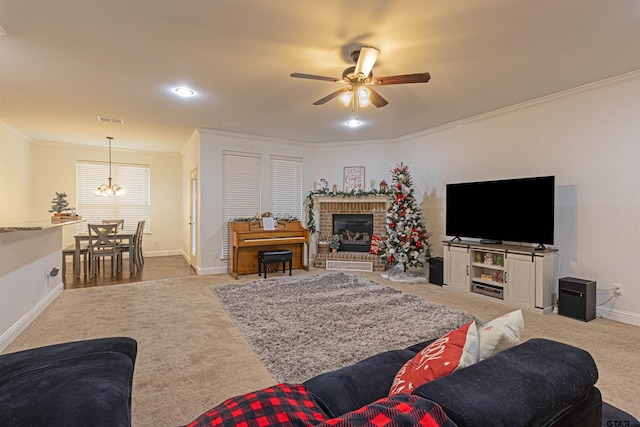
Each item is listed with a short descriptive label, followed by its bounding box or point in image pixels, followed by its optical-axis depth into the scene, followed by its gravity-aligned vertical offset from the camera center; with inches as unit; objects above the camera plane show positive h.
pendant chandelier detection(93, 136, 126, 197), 269.4 +15.7
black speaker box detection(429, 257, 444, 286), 203.9 -38.1
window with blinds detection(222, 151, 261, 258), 239.8 +17.0
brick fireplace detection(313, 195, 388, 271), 253.8 -2.4
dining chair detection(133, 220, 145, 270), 246.0 -29.6
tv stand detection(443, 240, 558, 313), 152.3 -32.2
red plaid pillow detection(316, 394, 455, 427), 26.7 -17.5
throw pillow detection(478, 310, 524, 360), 42.2 -16.7
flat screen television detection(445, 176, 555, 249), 154.5 +0.7
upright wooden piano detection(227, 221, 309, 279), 221.3 -21.9
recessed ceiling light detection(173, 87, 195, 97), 150.9 +56.6
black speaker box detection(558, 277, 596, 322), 139.8 -38.4
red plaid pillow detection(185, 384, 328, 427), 32.2 -21.3
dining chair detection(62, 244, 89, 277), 216.4 -30.3
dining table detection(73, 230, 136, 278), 220.7 -26.6
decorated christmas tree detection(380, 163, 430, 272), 219.5 -13.2
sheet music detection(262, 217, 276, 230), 231.5 -9.6
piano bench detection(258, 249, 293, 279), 220.4 -32.6
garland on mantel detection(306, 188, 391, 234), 255.8 +13.1
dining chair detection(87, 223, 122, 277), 220.2 -26.2
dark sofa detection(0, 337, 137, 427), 41.3 -26.6
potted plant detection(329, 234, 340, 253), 265.1 -27.8
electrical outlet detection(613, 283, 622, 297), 140.4 -33.7
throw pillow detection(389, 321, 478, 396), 39.4 -19.0
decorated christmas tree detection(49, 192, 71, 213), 208.1 +2.3
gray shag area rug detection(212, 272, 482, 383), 104.5 -46.8
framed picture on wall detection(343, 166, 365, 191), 267.9 +27.1
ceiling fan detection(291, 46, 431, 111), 104.8 +45.5
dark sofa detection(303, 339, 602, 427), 29.5 -18.1
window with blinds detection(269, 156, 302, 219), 261.4 +19.7
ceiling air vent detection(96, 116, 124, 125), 200.4 +56.5
